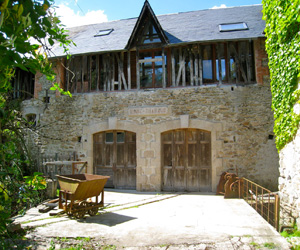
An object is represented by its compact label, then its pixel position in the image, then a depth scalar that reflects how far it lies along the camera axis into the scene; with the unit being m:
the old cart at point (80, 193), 5.05
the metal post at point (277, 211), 5.11
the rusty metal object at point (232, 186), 7.02
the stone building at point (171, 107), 8.08
